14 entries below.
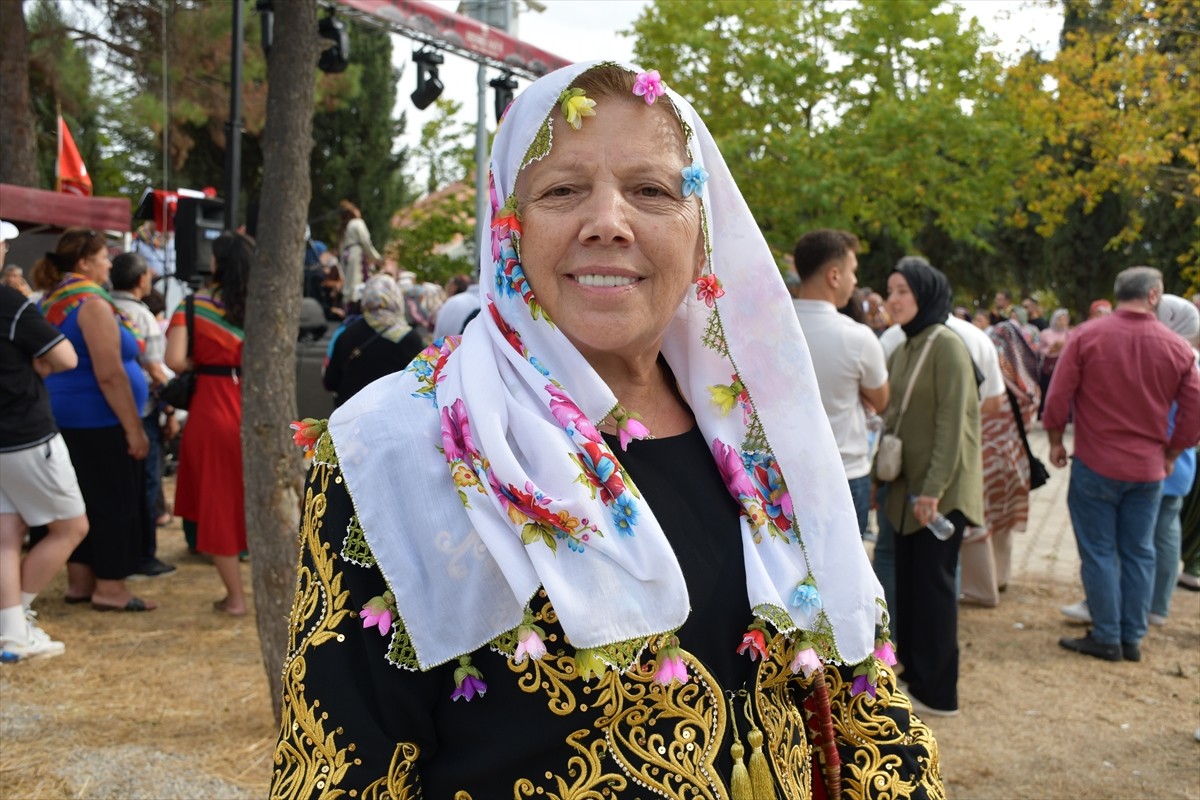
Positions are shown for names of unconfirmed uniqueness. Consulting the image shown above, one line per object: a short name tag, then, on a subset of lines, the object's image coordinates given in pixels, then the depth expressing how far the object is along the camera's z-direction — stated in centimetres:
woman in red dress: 603
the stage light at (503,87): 1348
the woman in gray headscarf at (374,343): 670
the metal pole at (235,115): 930
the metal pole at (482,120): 1588
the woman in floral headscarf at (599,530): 148
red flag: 1138
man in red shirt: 586
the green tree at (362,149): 2914
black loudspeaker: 856
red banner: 1147
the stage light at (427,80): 1180
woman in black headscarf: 505
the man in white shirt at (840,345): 502
